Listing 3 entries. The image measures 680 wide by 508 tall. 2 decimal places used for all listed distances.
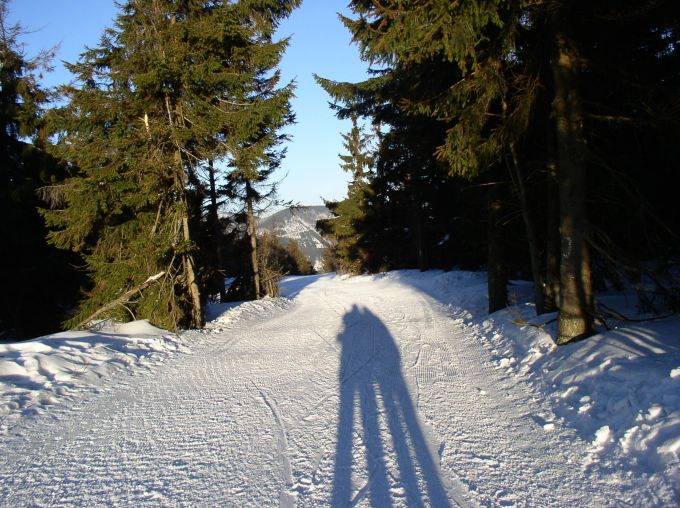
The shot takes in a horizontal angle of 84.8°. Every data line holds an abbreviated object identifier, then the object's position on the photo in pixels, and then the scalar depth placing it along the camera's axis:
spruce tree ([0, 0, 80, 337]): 13.39
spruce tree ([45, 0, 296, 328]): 9.37
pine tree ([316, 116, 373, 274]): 27.94
